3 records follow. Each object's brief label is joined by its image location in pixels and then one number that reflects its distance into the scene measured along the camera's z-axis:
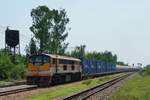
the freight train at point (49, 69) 36.47
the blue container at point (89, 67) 57.07
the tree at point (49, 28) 85.70
